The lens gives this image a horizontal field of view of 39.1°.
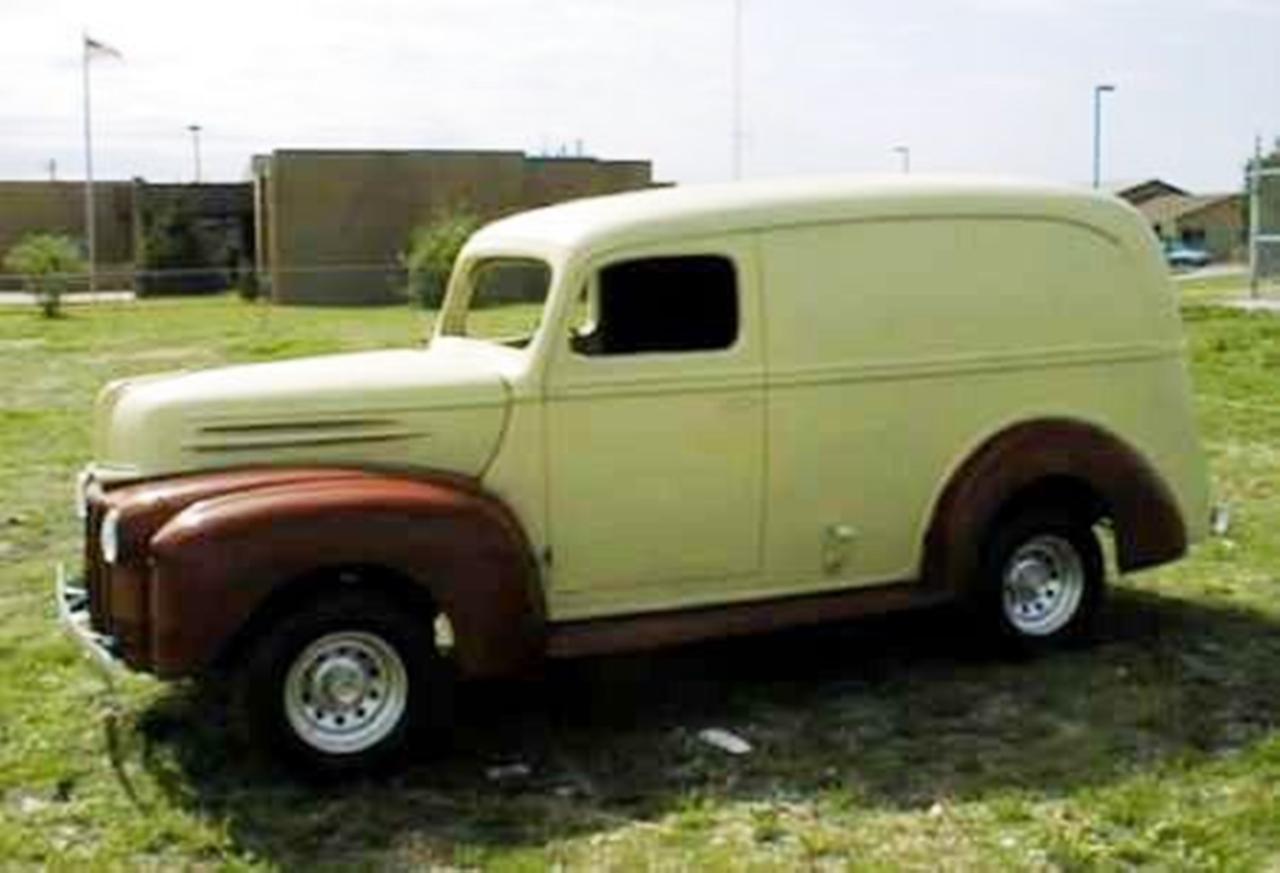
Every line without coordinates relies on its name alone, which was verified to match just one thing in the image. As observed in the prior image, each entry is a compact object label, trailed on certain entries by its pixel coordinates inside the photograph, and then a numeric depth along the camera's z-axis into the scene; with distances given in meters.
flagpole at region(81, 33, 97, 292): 55.26
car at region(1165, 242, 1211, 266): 68.38
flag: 45.16
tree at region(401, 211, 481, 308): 41.12
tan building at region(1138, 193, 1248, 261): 82.75
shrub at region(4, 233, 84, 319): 38.84
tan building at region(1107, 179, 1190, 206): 95.54
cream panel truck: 5.75
